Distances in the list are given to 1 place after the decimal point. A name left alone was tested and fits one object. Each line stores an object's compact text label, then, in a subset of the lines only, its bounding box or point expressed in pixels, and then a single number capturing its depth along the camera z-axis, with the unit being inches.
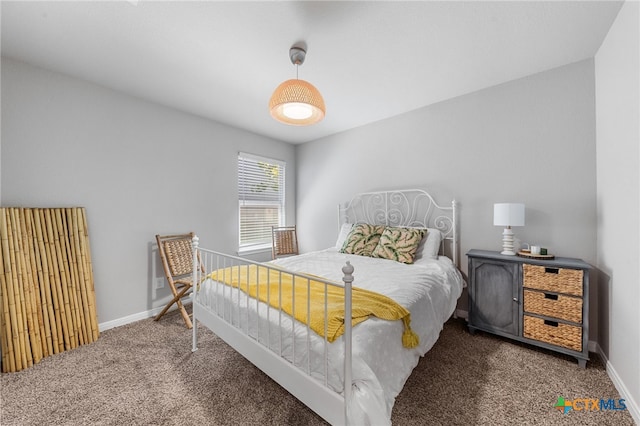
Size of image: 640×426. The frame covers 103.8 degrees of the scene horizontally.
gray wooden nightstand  74.7
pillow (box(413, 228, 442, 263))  102.4
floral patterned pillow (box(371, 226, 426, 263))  101.2
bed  43.7
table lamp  86.4
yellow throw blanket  48.9
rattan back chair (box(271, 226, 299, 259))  155.9
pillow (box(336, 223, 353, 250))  130.0
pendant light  63.4
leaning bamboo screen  75.1
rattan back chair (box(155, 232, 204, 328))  104.9
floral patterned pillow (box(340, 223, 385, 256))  113.7
